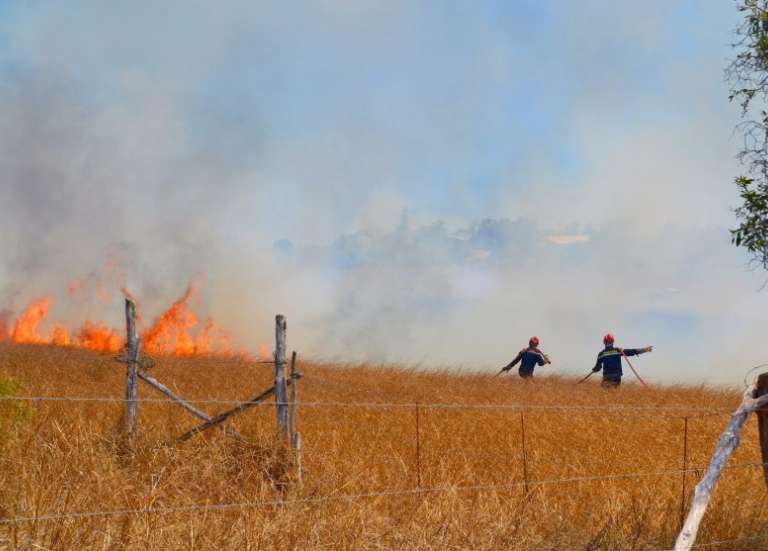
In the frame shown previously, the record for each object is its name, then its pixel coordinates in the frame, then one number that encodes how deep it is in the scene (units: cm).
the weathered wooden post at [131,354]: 1998
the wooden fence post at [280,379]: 1945
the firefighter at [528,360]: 4681
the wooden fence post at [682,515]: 1560
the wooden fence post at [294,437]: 1868
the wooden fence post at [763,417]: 1476
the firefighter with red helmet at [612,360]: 4581
